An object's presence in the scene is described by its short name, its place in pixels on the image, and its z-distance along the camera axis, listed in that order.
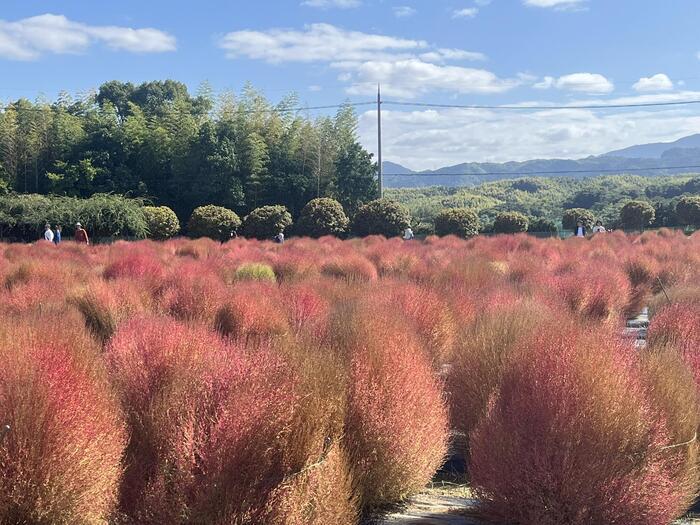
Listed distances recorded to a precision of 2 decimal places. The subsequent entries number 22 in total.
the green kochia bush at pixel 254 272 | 10.95
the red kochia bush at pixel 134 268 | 10.02
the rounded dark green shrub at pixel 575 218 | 37.66
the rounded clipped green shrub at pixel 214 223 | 32.28
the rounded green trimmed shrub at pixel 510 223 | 36.06
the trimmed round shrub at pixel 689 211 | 39.00
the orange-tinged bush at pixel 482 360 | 4.91
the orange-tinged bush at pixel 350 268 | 11.21
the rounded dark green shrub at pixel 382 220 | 33.69
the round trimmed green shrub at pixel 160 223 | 33.34
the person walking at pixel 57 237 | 23.00
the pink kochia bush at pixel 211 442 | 2.91
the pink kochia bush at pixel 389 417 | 3.96
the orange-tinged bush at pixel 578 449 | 3.42
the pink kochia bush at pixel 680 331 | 4.92
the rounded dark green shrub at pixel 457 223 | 33.56
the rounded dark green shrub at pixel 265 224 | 32.84
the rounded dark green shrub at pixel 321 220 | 33.25
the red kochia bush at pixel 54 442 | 2.85
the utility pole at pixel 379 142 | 42.97
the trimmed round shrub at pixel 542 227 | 37.92
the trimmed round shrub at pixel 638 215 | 38.44
